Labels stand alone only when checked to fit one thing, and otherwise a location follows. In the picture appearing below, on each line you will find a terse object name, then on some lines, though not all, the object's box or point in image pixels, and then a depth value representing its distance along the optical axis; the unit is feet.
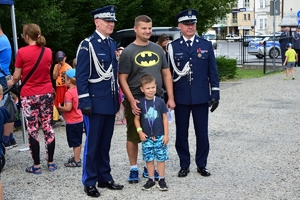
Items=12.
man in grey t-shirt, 19.58
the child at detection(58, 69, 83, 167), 23.50
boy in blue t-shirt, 19.62
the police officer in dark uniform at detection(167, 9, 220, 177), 21.11
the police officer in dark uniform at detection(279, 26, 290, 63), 77.86
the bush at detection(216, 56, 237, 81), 63.46
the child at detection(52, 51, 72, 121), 33.78
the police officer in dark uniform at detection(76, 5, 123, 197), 18.52
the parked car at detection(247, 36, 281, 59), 87.92
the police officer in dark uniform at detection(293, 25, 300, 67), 77.48
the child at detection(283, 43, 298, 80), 60.46
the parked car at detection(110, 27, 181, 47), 45.32
